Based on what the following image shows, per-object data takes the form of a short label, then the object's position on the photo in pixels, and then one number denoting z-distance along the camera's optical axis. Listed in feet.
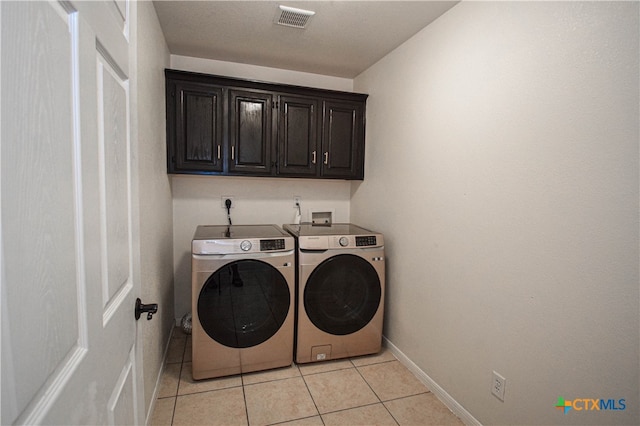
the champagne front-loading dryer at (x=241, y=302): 6.29
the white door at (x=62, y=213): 1.29
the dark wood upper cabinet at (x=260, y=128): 7.55
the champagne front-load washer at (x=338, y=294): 7.10
